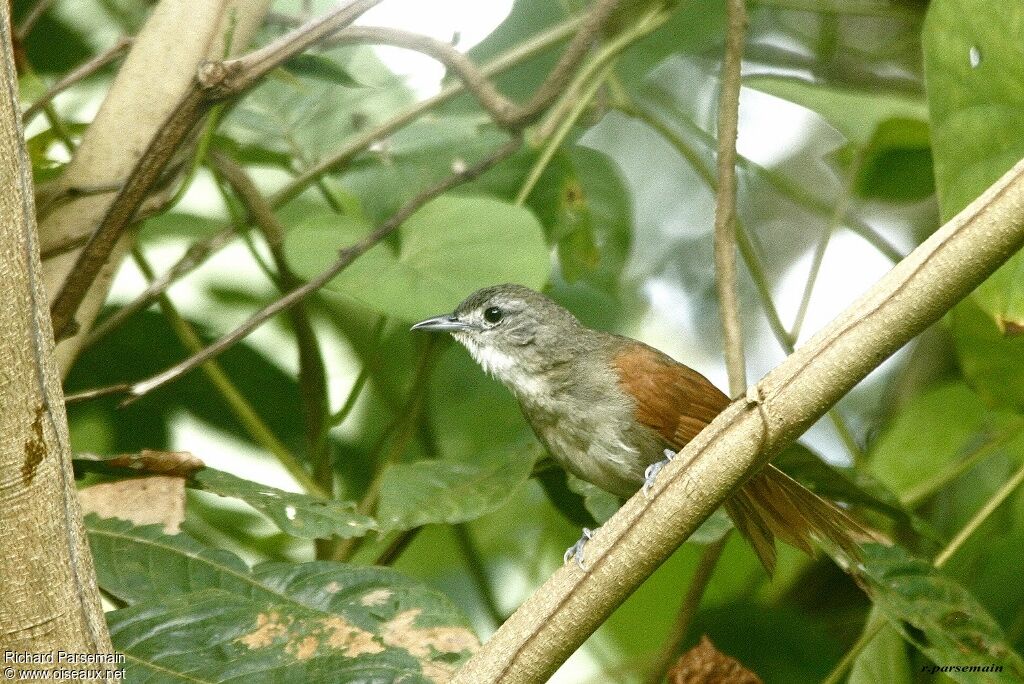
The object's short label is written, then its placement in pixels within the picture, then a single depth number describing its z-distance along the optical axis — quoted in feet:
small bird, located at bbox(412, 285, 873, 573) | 15.05
